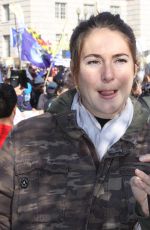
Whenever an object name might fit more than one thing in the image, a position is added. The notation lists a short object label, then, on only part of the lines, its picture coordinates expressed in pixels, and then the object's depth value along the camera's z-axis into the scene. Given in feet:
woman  6.03
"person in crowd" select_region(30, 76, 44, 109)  36.82
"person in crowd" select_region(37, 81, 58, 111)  30.99
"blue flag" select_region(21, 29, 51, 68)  48.91
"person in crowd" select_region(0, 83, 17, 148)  13.96
